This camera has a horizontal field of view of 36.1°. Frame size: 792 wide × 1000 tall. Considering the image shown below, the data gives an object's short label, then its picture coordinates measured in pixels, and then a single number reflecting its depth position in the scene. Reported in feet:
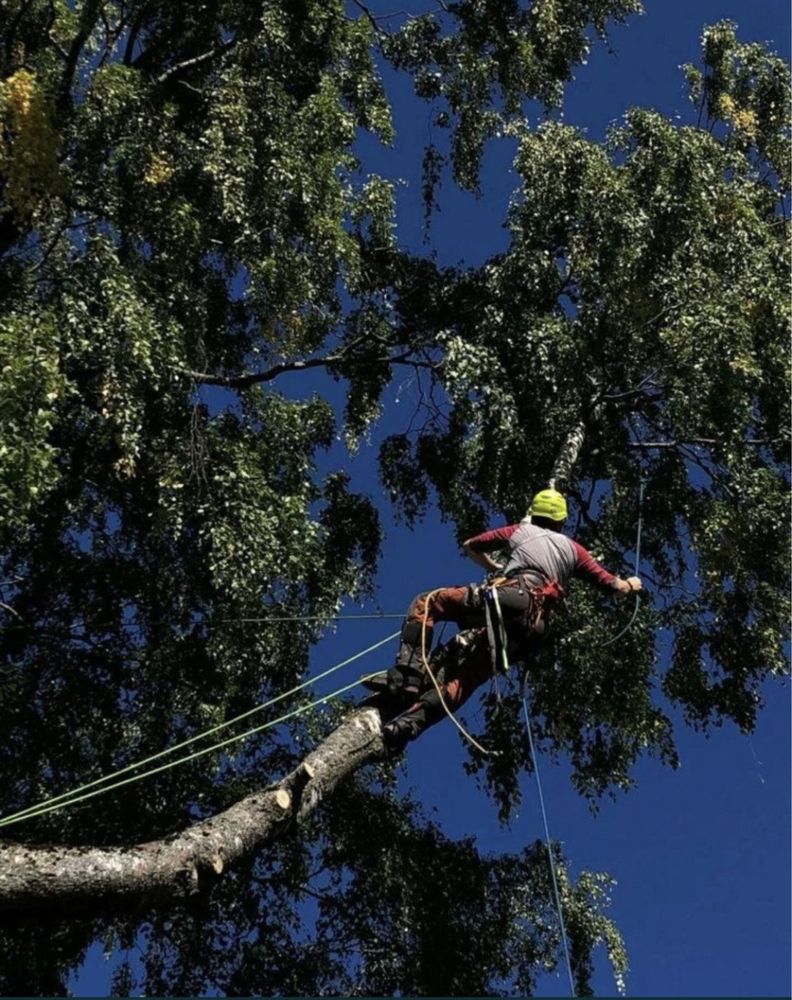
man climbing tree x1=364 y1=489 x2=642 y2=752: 14.89
